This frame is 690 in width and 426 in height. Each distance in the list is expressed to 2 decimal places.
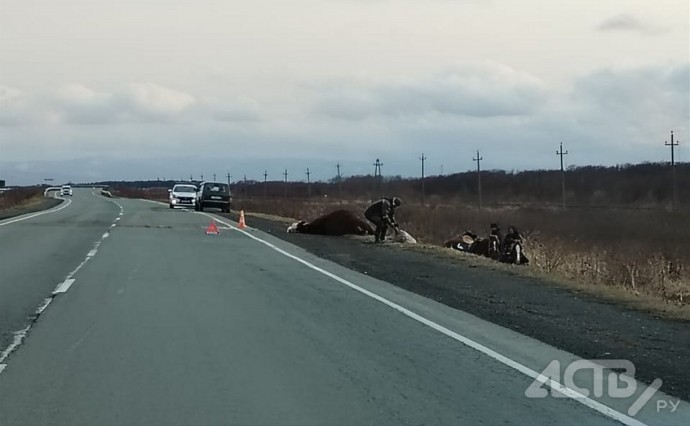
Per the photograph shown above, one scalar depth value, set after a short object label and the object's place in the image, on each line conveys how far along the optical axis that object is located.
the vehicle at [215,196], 58.88
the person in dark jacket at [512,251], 24.70
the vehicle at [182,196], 65.69
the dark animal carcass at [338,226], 35.03
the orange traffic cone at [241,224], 38.98
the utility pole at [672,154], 69.75
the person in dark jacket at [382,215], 29.31
